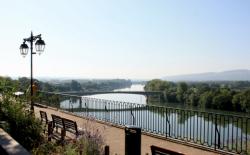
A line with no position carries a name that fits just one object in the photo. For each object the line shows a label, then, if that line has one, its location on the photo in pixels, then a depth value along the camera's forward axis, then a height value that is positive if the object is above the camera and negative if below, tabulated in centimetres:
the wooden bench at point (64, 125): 561 -131
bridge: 3614 -341
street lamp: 980 +146
